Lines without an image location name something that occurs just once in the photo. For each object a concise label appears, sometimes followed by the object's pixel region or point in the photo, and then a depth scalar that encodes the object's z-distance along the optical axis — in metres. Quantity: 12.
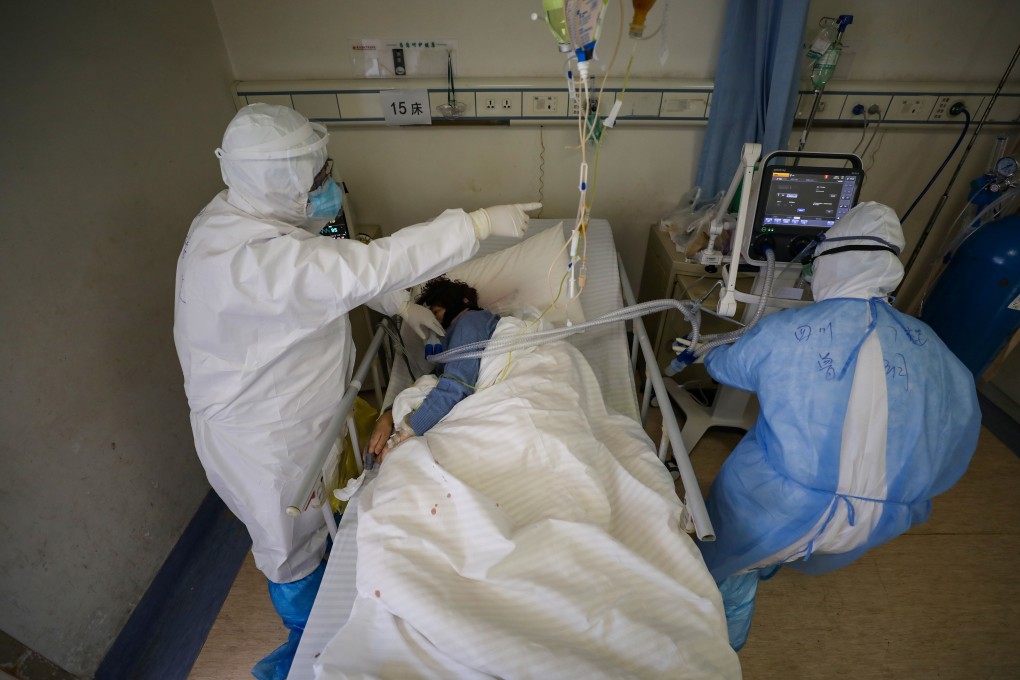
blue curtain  1.86
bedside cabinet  2.06
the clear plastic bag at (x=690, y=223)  2.12
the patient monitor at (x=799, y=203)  1.51
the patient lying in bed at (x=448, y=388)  1.41
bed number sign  2.15
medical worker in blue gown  1.13
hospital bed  0.88
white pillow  2.02
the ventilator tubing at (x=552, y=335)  1.47
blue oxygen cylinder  2.04
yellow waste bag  1.56
